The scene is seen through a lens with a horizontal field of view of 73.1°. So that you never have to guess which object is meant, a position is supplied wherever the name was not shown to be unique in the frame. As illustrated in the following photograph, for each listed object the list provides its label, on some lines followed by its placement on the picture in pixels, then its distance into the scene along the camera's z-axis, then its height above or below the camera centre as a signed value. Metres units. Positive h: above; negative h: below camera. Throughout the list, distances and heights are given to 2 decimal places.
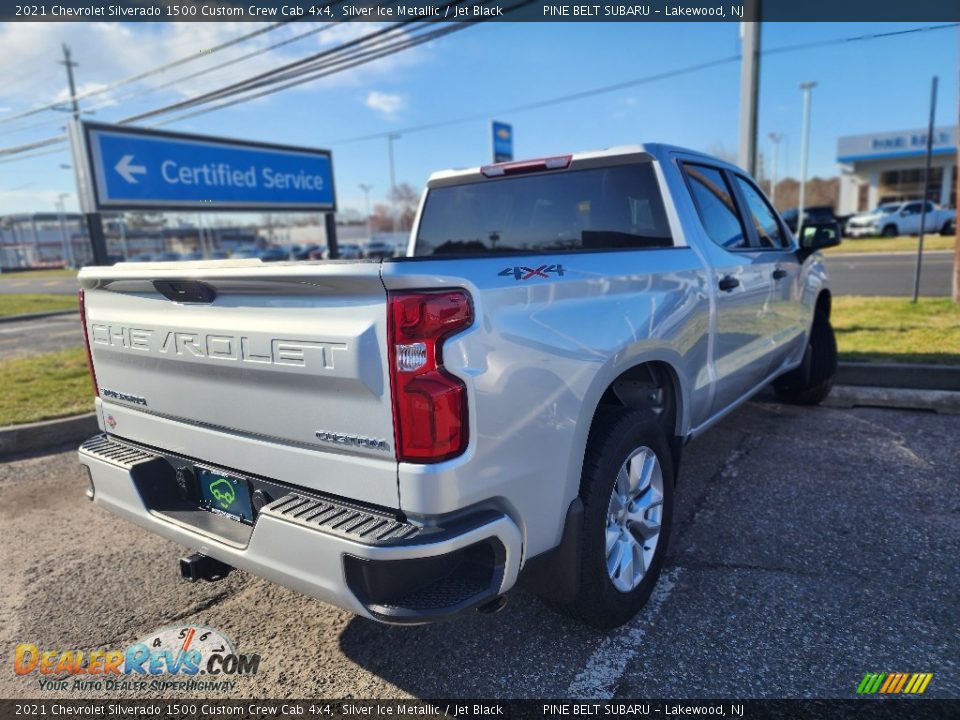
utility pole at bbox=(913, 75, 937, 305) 7.91 +1.21
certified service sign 7.59 +0.90
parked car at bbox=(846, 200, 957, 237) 32.94 -0.55
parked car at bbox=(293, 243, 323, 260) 53.91 -1.05
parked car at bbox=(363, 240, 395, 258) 50.74 -1.06
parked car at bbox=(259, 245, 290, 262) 50.97 -1.11
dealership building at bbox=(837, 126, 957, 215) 44.16 +3.04
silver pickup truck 1.86 -0.60
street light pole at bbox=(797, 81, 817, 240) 41.84 +6.03
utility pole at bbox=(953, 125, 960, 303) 8.84 -0.92
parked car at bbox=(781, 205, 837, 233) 33.65 +0.03
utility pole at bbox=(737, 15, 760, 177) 8.08 +1.65
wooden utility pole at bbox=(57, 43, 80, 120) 31.19 +8.76
